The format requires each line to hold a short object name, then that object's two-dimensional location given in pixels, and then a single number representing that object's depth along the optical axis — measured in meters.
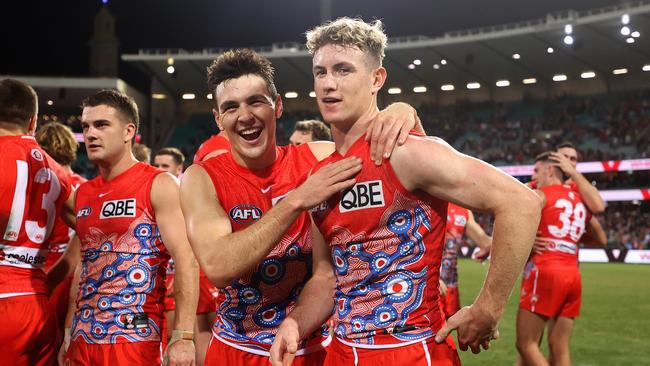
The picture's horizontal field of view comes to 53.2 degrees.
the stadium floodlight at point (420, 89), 44.59
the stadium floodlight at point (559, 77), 40.62
